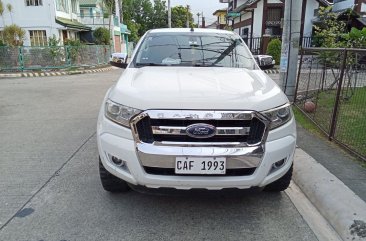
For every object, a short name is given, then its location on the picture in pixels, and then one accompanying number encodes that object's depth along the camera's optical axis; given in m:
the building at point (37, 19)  25.56
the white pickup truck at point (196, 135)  2.79
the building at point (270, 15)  25.31
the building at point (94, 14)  33.30
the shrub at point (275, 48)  21.02
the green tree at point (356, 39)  9.61
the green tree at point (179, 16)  67.36
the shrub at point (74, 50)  19.91
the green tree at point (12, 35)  20.84
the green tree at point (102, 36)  30.61
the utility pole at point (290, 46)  7.95
